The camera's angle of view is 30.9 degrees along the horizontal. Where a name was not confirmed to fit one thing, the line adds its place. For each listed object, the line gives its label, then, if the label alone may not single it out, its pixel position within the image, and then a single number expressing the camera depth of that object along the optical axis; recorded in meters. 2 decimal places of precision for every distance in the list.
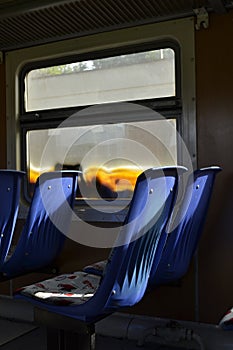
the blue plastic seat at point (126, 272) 1.55
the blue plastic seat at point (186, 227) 2.12
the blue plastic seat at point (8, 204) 2.16
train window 2.72
